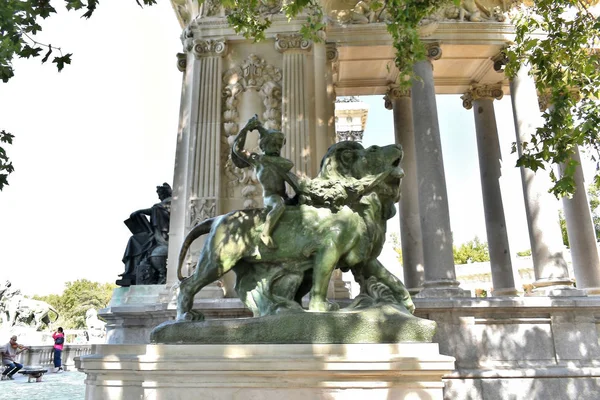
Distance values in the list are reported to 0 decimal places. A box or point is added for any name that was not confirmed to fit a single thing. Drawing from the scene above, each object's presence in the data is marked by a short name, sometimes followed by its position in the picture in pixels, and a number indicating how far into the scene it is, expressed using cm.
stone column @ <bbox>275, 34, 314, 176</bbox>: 1126
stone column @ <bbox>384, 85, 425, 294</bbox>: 1542
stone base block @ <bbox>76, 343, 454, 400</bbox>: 426
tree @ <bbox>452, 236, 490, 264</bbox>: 5791
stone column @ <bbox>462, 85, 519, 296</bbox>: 1566
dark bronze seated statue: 1224
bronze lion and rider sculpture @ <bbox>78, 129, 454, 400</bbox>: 431
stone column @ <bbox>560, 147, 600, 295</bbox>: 1409
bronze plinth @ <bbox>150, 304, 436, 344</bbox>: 464
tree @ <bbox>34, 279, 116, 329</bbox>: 8206
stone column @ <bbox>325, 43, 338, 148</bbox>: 1205
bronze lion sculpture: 514
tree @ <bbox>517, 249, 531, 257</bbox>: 5030
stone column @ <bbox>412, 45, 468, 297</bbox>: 1141
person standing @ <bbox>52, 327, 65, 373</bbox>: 2016
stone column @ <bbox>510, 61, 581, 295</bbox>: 1166
